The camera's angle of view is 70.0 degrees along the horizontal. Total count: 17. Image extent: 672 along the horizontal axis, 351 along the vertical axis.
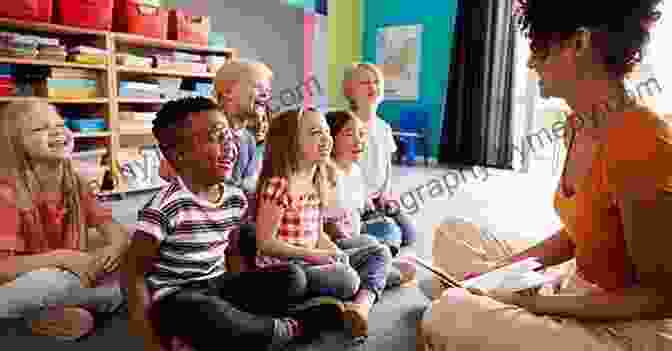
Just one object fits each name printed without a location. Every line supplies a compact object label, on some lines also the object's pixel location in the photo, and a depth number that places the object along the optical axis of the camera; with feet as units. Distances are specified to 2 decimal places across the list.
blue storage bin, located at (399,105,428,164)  14.58
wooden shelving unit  8.49
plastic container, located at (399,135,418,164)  14.52
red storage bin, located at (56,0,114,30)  8.61
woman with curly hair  2.15
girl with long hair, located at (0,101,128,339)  3.87
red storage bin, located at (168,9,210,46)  10.25
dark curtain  13.28
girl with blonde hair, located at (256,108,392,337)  4.07
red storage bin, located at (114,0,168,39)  9.44
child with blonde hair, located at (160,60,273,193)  5.22
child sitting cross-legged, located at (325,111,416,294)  5.10
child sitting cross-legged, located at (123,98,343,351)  3.21
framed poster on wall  15.20
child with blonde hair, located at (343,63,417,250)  6.15
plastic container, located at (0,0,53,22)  7.96
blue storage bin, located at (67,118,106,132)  9.04
